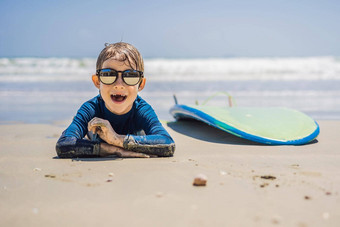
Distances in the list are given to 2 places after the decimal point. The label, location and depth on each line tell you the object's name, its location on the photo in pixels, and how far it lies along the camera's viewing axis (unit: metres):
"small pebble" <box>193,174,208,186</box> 2.06
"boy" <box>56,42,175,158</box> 2.82
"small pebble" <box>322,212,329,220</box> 1.63
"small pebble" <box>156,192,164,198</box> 1.89
